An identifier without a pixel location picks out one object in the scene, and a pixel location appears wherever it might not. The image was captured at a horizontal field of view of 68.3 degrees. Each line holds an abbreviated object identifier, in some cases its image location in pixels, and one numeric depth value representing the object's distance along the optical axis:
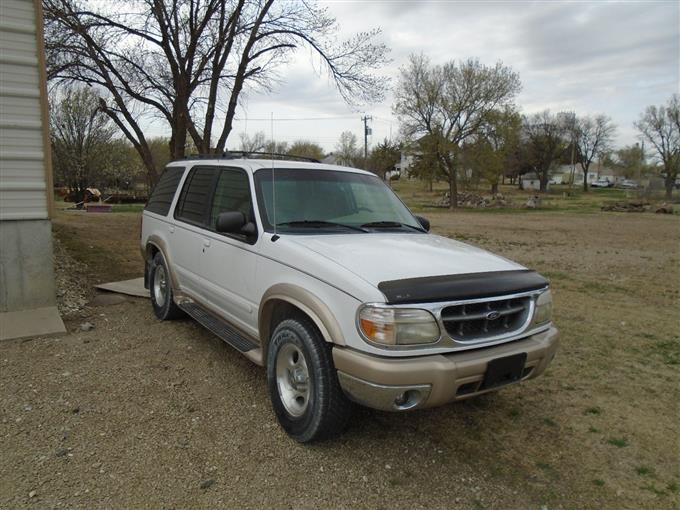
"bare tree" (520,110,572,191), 70.12
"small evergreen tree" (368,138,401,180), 65.75
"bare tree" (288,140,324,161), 62.83
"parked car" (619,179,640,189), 85.69
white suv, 2.78
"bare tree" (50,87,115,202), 33.78
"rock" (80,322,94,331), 5.44
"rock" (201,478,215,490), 2.84
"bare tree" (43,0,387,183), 13.61
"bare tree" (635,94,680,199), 61.47
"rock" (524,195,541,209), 40.12
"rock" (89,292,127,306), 6.50
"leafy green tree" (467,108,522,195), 36.84
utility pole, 58.32
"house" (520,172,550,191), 90.00
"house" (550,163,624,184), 108.39
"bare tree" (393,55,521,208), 36.47
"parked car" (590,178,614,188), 94.69
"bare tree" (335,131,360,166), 74.62
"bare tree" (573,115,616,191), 78.12
